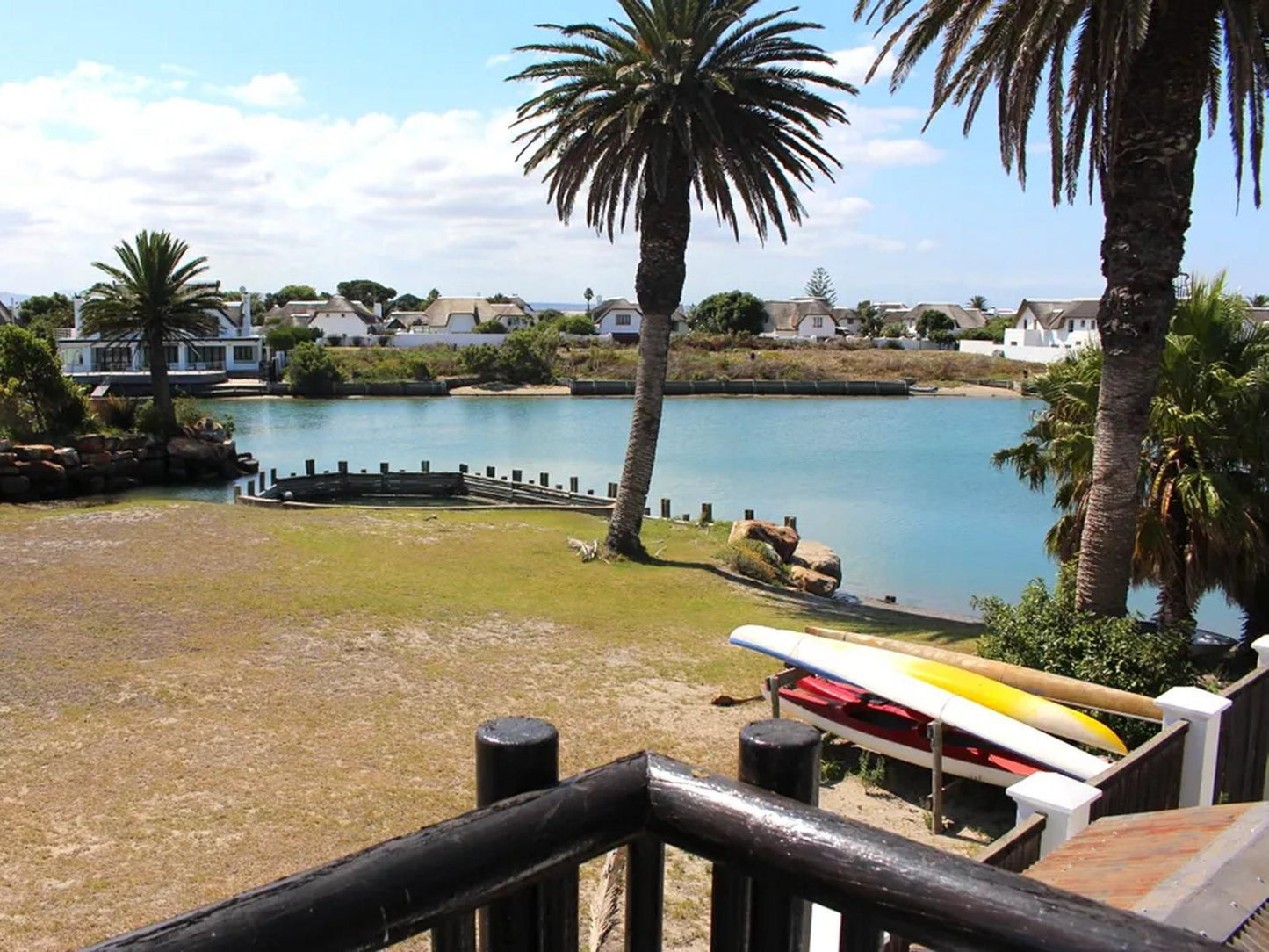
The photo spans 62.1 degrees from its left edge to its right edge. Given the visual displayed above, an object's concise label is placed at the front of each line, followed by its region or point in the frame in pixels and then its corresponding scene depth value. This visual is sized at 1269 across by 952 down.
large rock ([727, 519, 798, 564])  24.88
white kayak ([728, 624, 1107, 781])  9.47
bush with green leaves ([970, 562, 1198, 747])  11.81
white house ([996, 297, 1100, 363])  110.00
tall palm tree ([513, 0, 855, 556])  20.19
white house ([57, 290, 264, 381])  78.69
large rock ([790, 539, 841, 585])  25.14
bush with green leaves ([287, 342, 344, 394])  89.38
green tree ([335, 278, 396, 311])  179.25
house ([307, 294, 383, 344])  120.31
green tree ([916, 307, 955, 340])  132.12
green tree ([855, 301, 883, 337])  131.57
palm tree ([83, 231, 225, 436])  43.94
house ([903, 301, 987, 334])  151.62
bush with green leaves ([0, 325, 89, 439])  34.53
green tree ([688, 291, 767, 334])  119.88
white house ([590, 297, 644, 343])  129.12
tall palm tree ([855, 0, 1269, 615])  12.51
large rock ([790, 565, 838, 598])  23.52
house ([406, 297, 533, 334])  129.12
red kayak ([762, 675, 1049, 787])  10.27
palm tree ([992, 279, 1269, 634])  14.29
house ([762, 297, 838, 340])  134.25
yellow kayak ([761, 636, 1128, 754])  10.30
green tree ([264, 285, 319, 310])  157.12
